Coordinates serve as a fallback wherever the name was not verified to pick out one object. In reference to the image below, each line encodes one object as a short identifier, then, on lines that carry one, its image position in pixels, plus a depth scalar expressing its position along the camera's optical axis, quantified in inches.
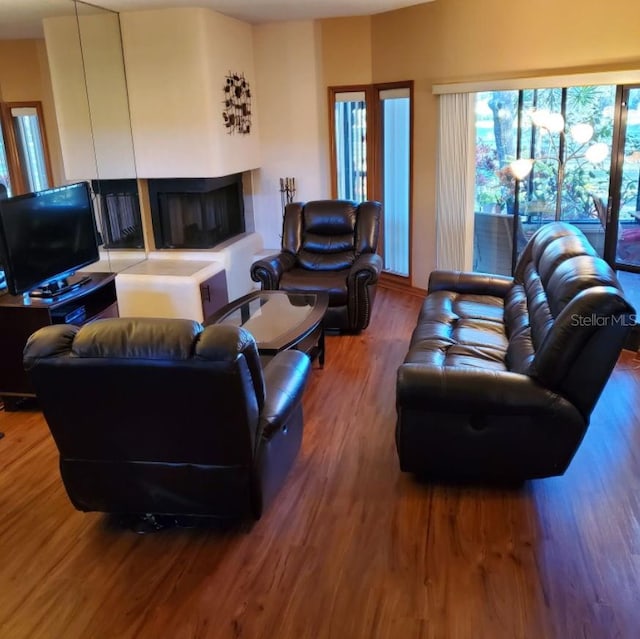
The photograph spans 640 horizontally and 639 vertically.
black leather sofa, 100.5
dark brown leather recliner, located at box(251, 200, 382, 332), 196.2
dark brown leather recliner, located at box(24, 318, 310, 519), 85.9
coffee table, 148.3
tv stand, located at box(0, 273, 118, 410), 150.0
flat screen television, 143.9
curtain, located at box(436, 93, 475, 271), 216.5
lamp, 157.9
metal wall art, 229.1
